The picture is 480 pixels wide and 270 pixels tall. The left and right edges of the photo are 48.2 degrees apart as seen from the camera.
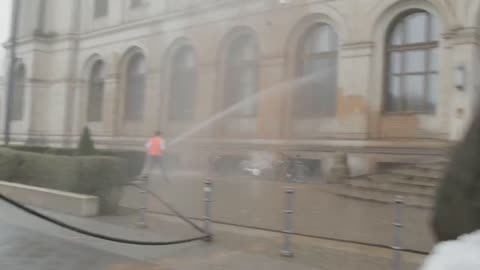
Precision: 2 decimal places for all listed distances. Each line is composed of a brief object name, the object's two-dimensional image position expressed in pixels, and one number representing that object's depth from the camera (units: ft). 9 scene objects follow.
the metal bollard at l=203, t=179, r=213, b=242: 23.89
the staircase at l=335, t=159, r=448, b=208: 36.32
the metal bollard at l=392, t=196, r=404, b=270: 18.11
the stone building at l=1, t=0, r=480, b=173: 38.88
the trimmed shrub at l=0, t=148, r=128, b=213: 30.50
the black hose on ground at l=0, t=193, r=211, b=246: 15.90
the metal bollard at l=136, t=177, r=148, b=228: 27.01
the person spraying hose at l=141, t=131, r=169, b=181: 48.62
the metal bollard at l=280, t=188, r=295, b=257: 21.02
